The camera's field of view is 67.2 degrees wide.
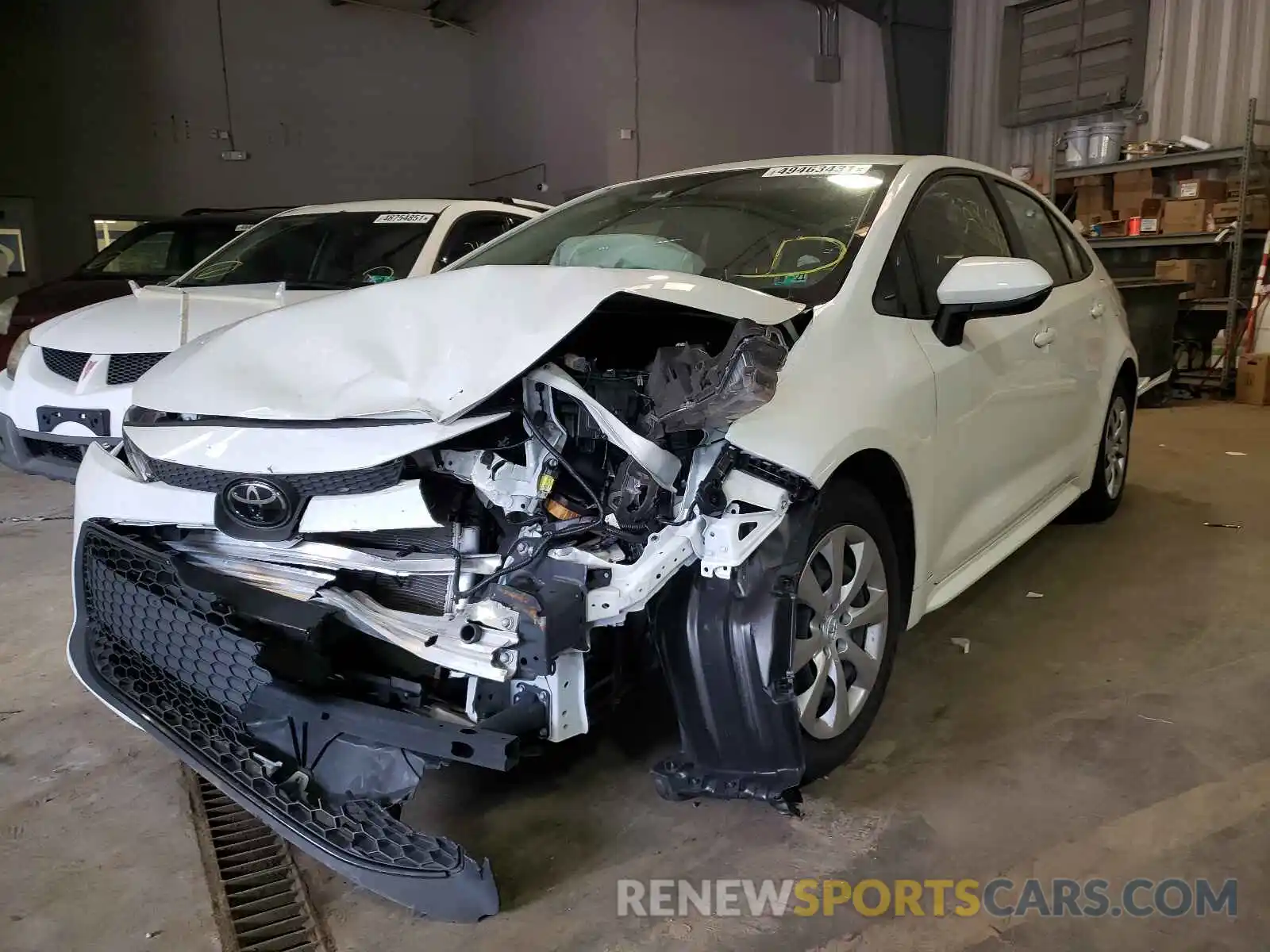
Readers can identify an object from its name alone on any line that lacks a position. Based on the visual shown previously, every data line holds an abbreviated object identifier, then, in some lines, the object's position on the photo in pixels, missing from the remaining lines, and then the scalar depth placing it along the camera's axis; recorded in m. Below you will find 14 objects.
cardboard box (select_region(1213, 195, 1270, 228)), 7.68
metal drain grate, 1.70
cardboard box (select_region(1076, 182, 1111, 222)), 8.75
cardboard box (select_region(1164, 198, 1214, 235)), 7.80
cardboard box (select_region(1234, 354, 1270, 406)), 7.45
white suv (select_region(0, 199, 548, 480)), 3.81
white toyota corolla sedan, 1.68
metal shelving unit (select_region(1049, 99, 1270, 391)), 7.48
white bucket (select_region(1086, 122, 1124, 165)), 8.36
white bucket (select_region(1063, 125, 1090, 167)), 8.57
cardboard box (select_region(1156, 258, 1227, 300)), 7.87
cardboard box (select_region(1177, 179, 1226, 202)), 7.81
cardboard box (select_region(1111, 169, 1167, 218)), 8.28
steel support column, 10.20
